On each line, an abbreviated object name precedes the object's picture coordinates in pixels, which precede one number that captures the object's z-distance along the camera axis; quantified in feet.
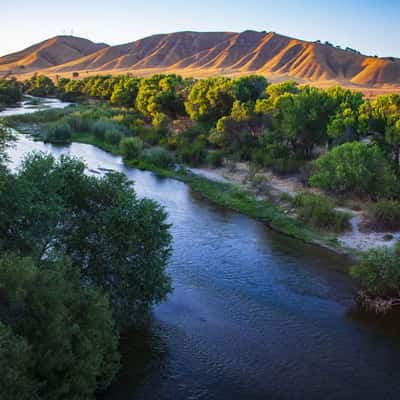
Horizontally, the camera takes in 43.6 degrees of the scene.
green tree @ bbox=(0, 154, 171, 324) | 55.52
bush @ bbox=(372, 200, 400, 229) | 96.99
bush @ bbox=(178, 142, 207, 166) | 157.89
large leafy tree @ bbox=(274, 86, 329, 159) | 145.59
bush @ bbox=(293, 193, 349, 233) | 100.37
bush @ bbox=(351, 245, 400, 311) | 69.82
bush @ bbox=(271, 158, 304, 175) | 141.25
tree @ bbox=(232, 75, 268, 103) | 187.21
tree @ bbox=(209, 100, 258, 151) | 163.73
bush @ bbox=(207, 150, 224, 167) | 153.28
